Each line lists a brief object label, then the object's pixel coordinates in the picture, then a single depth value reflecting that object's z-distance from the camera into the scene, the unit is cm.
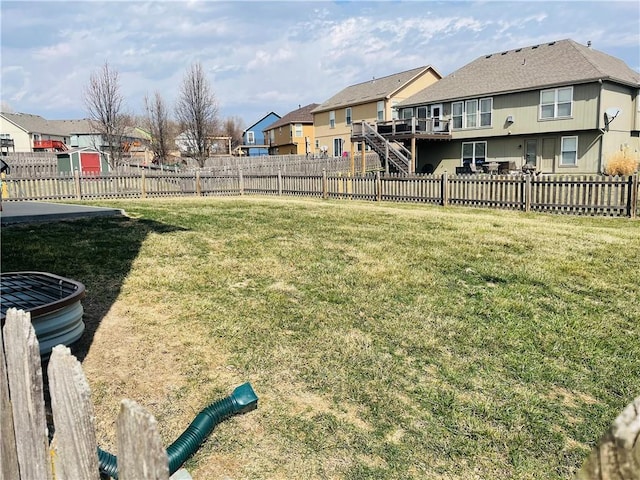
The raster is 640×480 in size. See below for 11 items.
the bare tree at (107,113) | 3997
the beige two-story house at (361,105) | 4156
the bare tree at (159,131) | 6038
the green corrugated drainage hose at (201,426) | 241
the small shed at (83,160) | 3981
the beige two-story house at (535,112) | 2695
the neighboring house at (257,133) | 7425
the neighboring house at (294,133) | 6162
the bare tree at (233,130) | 9162
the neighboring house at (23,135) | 6594
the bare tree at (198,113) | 4556
